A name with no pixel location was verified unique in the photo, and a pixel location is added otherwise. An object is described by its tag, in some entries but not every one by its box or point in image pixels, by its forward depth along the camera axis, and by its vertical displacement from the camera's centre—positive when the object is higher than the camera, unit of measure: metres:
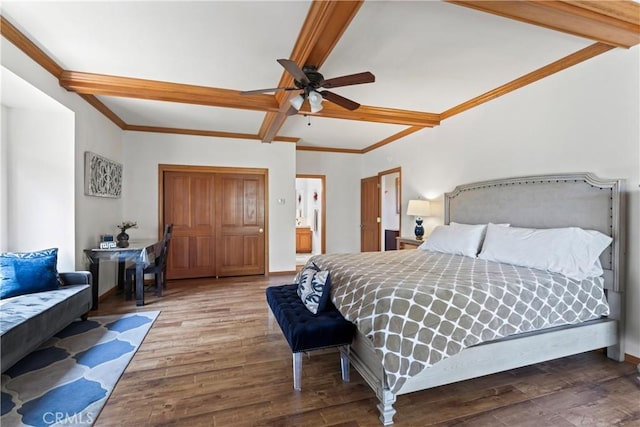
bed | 1.79 -0.65
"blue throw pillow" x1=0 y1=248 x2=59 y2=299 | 2.67 -0.53
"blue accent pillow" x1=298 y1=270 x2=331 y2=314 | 2.31 -0.63
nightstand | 4.42 -0.45
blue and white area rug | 1.79 -1.18
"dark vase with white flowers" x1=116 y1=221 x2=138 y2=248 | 3.98 -0.32
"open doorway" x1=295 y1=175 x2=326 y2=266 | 8.64 -0.17
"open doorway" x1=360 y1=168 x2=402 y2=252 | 6.39 +0.03
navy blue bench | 2.00 -0.82
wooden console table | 3.58 -0.53
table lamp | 4.58 +0.05
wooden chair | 4.16 -0.77
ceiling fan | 2.32 +1.09
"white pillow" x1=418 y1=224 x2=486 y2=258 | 3.30 -0.31
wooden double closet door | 5.24 -0.09
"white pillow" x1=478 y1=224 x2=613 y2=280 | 2.41 -0.33
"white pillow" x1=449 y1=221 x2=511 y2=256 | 3.24 -0.24
